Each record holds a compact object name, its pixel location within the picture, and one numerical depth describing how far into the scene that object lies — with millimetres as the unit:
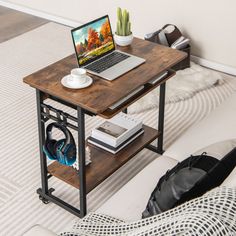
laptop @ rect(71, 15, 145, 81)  2434
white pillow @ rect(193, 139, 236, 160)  2078
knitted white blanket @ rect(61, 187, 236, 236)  1422
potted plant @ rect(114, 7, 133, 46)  2705
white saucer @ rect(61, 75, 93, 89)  2295
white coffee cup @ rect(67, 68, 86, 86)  2297
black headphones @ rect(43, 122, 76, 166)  2352
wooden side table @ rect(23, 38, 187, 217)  2254
